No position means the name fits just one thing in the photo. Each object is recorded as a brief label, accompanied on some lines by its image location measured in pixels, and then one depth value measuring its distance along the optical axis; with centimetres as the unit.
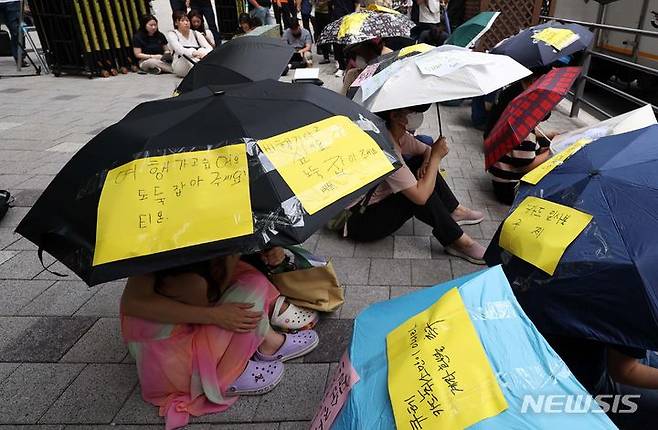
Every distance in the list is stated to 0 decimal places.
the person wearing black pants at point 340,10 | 839
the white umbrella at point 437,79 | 228
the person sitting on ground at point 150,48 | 878
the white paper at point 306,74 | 455
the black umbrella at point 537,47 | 384
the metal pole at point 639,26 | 580
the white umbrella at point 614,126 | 225
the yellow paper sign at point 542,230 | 132
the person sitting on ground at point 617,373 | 140
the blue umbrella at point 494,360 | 73
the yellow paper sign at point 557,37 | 398
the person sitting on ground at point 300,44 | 916
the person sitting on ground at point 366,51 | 408
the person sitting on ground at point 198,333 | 177
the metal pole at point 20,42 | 842
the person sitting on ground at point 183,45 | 816
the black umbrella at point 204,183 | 126
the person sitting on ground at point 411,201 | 283
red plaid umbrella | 274
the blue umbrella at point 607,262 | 120
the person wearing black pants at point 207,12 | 1005
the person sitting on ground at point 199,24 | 889
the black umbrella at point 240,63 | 274
